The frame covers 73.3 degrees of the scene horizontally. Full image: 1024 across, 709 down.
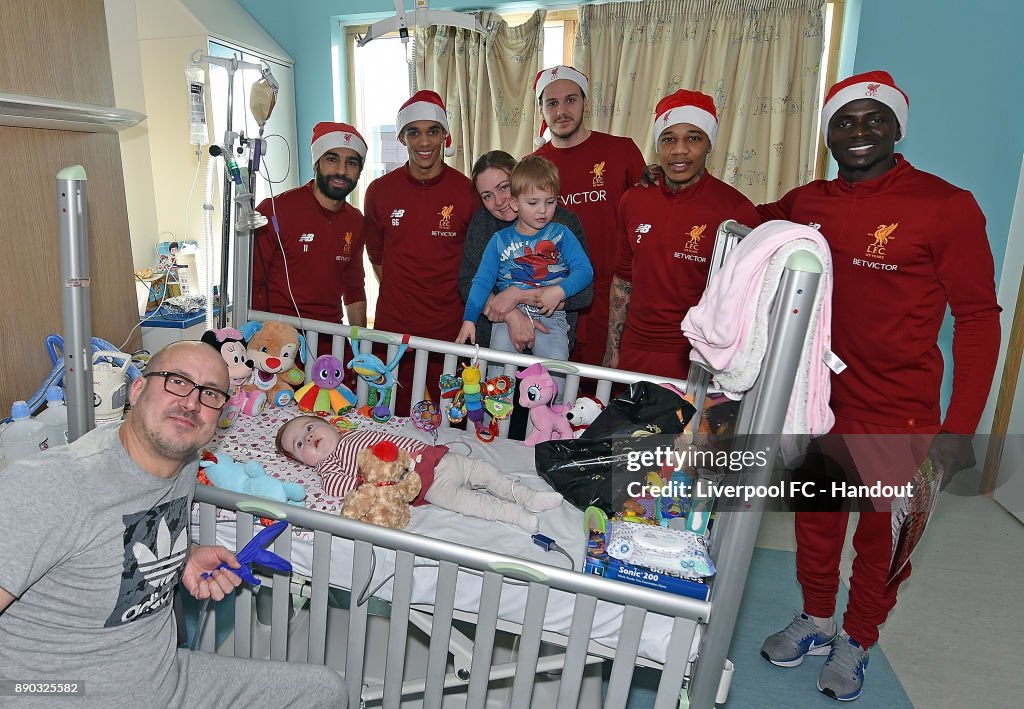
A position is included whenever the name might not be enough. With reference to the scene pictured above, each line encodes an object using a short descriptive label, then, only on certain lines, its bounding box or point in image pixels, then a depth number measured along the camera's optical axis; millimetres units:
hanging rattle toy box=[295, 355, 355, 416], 2326
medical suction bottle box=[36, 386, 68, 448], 1833
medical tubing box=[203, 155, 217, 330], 2104
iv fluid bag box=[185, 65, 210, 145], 2447
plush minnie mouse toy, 2238
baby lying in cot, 1801
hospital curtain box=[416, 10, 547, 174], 4195
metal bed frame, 1209
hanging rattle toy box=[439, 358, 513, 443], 2205
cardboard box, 1363
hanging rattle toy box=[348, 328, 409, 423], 2316
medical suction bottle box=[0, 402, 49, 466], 1721
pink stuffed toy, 2145
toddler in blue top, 2367
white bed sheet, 1472
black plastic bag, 1783
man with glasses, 1139
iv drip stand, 2238
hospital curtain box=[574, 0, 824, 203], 3781
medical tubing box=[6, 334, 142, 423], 1911
